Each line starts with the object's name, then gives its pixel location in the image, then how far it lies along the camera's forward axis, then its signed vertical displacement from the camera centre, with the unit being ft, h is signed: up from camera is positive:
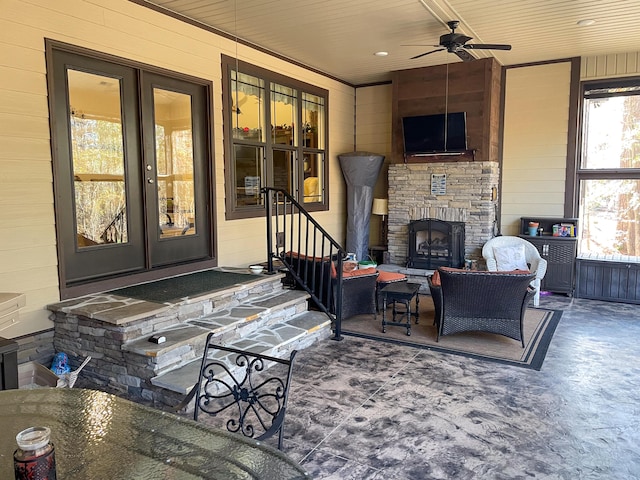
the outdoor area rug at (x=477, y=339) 14.51 -4.85
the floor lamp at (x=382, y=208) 26.13 -0.69
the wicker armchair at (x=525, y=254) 19.63 -2.61
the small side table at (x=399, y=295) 16.29 -3.43
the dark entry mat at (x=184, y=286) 13.70 -2.83
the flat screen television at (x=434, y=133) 22.79 +3.07
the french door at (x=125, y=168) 13.35 +0.90
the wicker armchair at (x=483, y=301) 14.30 -3.30
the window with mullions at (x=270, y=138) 19.02 +2.64
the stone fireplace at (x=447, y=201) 22.98 -0.28
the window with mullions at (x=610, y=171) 21.66 +1.11
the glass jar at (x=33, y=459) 3.37 -1.88
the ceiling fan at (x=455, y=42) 16.59 +5.50
